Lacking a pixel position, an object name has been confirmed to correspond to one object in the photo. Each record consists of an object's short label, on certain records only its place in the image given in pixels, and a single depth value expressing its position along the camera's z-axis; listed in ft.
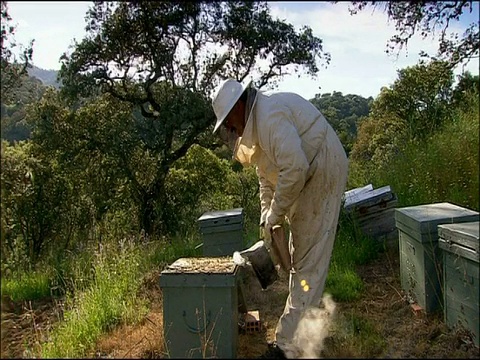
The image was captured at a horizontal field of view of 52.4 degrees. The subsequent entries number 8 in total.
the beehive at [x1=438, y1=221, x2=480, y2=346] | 9.11
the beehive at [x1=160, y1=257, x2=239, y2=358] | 9.39
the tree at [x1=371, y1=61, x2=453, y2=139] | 19.44
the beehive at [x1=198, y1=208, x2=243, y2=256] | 14.88
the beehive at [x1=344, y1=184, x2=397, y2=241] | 17.48
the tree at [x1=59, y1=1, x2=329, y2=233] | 31.12
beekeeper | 9.95
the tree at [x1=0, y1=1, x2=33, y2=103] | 15.87
